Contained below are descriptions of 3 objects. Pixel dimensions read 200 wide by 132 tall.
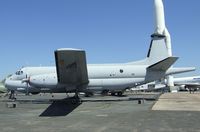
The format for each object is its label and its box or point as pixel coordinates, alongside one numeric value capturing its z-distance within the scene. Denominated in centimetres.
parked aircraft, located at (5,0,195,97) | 2138
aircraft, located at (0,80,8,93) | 3783
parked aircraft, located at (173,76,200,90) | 7573
